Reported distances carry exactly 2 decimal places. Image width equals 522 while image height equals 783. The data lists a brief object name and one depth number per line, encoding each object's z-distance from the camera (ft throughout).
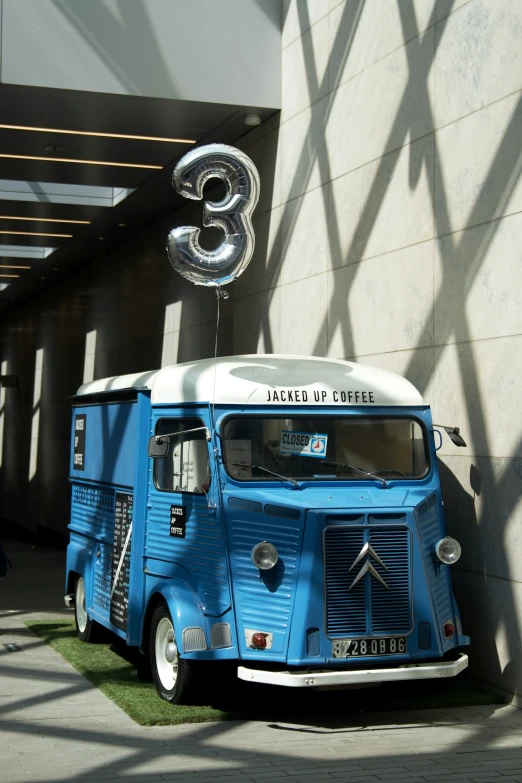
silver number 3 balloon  34.47
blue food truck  25.04
